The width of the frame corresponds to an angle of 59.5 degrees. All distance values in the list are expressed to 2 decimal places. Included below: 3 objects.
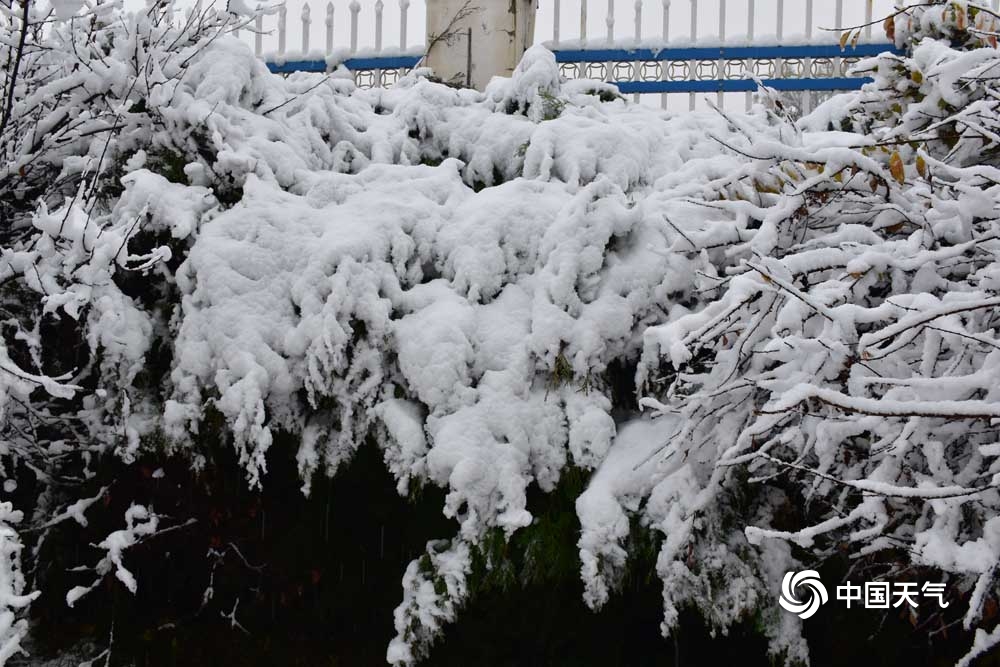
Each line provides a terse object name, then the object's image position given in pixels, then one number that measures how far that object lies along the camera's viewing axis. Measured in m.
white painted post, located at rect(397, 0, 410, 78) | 7.02
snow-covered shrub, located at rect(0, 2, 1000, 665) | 2.37
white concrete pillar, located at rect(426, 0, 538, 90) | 6.37
